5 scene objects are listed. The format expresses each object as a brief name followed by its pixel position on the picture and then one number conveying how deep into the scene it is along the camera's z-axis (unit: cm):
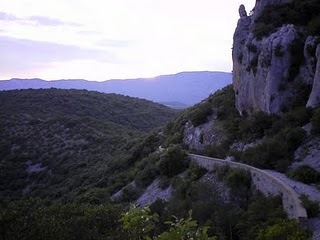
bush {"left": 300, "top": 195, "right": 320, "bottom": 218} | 991
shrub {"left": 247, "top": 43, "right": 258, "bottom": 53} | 2241
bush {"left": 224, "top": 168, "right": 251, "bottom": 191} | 1463
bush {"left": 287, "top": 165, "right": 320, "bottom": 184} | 1331
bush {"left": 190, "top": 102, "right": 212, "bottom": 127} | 2762
